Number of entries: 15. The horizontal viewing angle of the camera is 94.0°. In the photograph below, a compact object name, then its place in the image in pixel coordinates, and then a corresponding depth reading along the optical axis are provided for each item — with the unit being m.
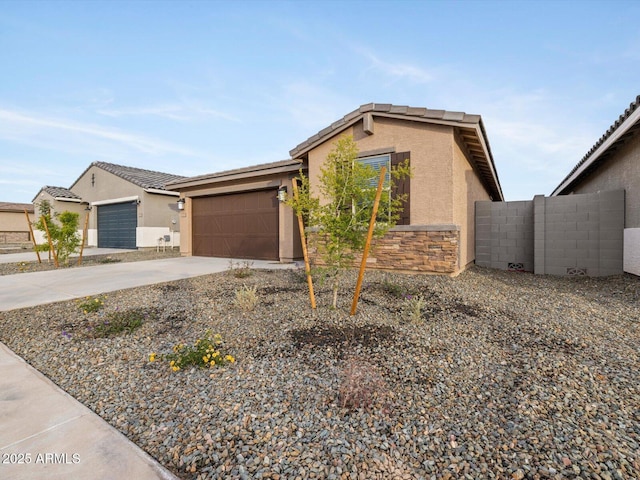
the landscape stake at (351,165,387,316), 3.92
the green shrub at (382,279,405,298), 5.21
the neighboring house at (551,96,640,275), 6.03
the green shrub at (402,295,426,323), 3.80
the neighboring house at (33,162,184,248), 15.98
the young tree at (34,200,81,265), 9.59
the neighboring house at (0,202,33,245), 24.85
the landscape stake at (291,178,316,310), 4.41
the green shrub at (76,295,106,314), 4.56
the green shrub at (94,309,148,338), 3.71
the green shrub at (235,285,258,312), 4.46
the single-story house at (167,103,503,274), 6.67
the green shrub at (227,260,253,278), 7.21
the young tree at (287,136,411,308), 4.22
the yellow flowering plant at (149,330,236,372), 2.83
